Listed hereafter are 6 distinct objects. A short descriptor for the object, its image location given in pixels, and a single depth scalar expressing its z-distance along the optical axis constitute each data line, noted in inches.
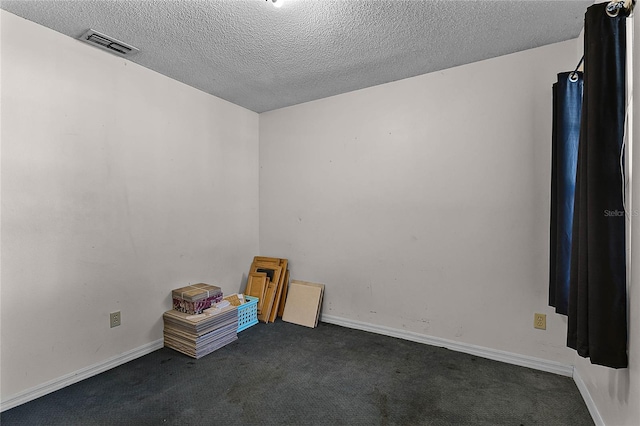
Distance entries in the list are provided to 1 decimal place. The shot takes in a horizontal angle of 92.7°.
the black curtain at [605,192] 51.1
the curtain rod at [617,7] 49.9
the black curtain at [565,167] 74.2
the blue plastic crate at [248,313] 120.6
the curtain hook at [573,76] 73.3
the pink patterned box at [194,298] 104.2
